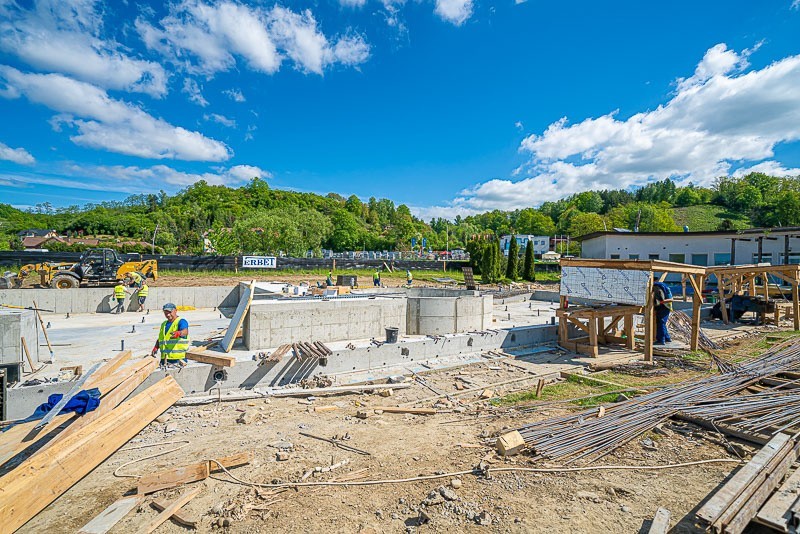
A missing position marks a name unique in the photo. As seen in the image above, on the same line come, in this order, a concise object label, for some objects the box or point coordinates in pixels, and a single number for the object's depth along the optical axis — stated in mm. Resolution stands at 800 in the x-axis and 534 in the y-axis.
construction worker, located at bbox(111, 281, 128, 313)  16500
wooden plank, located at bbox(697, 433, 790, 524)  3715
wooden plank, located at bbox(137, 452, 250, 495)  4574
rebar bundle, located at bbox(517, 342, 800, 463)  5559
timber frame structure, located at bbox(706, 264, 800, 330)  15797
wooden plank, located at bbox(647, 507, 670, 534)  3688
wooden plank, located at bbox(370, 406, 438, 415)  7338
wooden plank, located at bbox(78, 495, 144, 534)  3896
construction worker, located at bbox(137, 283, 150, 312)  17141
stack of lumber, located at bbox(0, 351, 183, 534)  4016
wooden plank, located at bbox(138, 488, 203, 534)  3959
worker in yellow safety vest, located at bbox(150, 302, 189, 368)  7848
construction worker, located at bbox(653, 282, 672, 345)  11914
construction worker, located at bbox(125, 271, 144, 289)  18766
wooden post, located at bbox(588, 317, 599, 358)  11531
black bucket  10922
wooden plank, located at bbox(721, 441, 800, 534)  3602
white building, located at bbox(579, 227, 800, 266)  32031
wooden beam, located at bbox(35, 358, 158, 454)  5090
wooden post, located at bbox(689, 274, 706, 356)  11555
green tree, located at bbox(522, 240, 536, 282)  37281
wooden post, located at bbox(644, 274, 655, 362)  10711
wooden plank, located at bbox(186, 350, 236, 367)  8125
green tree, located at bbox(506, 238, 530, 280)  36906
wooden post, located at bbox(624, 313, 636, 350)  12188
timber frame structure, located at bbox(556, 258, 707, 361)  10789
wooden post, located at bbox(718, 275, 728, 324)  16578
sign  32375
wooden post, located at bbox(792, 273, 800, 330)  15692
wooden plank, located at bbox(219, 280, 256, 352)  10148
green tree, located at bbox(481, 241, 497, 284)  34688
